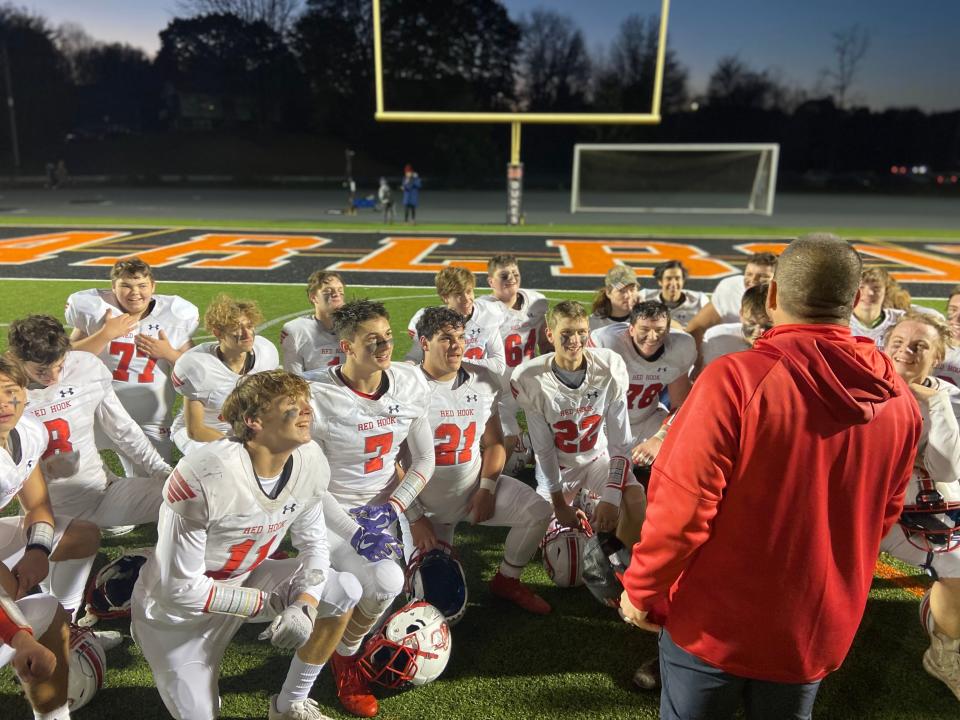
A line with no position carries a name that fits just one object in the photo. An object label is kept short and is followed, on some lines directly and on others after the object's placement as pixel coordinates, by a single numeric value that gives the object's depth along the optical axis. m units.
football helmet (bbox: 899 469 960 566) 3.49
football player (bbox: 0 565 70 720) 2.68
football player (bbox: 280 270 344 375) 5.60
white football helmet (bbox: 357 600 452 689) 3.30
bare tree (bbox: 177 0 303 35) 60.12
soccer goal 26.72
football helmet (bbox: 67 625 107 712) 3.07
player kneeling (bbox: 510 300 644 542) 4.50
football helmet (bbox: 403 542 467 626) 3.73
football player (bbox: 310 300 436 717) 3.78
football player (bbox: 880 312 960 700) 3.36
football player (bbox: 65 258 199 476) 5.39
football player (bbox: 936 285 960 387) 4.94
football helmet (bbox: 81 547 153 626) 3.70
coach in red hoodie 1.82
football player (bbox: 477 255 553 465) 6.39
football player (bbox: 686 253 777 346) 6.24
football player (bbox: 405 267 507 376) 5.71
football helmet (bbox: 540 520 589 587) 4.21
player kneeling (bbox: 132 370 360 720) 2.78
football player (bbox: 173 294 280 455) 4.67
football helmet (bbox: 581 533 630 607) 3.96
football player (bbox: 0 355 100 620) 3.13
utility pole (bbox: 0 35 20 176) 45.47
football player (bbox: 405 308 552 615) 4.11
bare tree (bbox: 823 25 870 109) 62.03
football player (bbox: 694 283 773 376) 4.89
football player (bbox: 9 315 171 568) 3.82
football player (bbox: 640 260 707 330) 6.62
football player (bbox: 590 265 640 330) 5.99
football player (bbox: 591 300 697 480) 5.19
